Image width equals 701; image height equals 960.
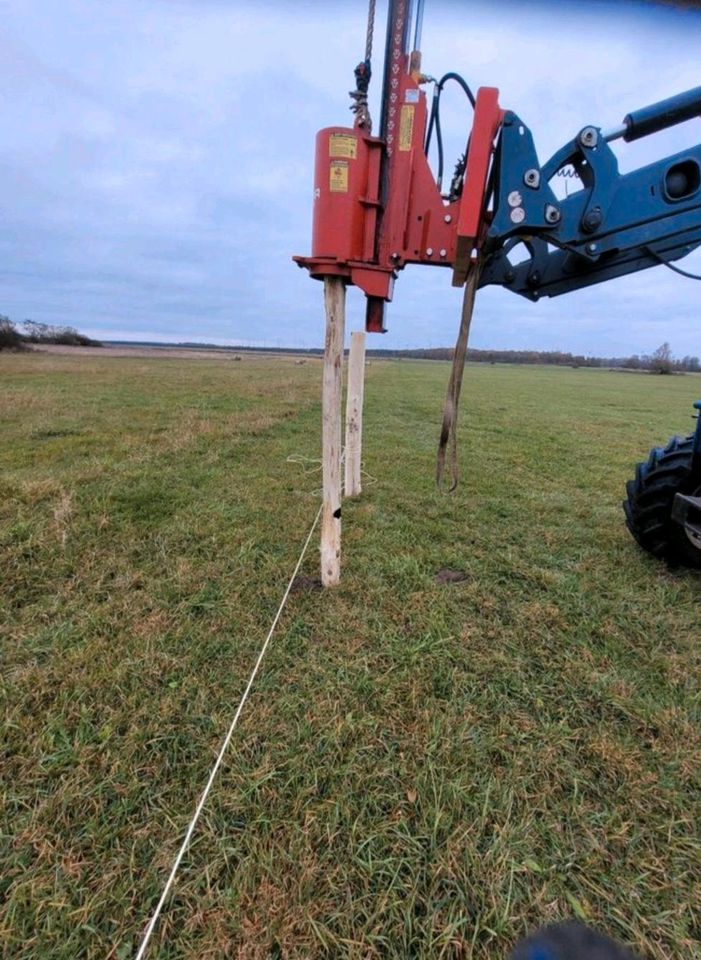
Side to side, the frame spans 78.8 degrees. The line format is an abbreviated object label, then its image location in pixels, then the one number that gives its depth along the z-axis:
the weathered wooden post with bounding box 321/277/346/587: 2.37
